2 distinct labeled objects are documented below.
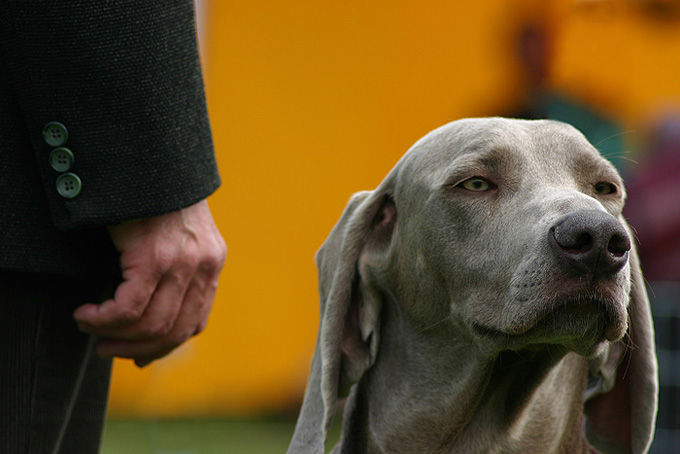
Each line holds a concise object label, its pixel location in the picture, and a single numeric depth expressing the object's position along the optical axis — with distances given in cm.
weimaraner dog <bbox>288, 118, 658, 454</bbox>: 436
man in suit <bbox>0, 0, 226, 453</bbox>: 409
